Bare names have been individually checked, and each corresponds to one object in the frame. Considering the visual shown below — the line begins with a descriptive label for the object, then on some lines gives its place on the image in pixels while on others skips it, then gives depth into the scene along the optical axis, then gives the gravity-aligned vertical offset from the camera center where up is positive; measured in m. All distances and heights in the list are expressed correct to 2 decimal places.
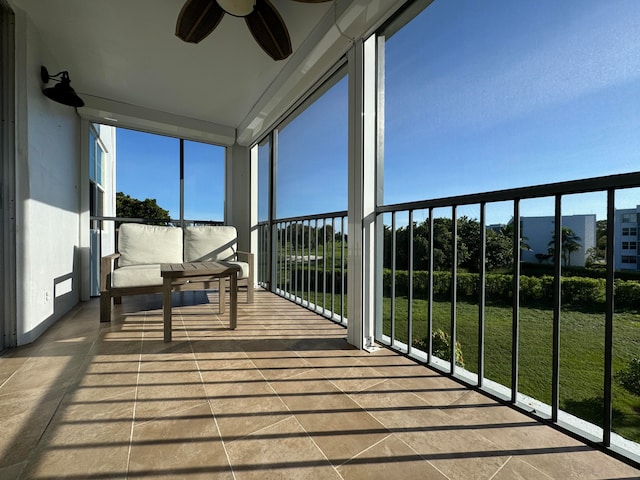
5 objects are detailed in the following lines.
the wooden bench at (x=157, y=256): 2.58 -0.22
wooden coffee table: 2.08 -0.34
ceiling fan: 1.82 +1.47
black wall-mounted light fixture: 2.41 +1.24
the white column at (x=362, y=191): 2.00 +0.34
